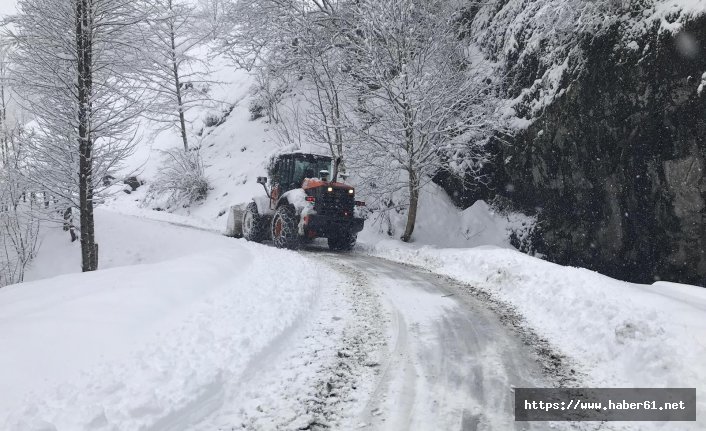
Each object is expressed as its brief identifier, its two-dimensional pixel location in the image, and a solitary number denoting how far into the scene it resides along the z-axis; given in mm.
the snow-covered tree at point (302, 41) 17125
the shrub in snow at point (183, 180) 23609
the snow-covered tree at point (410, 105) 12898
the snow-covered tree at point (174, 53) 9844
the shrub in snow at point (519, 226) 12703
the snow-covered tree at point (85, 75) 8977
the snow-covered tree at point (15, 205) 12125
